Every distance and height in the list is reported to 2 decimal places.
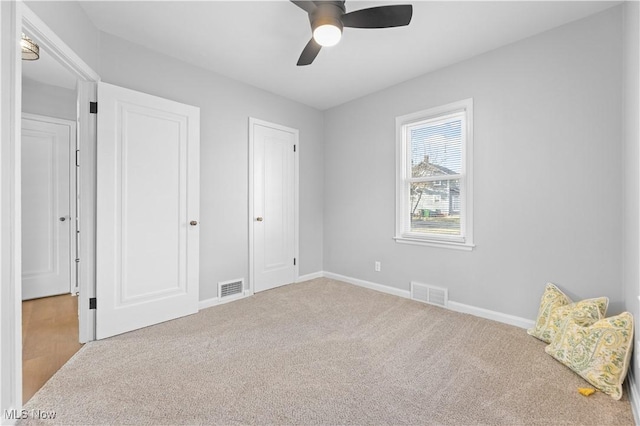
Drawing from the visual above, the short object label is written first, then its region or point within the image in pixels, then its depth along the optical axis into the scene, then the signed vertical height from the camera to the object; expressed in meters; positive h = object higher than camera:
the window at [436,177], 3.01 +0.42
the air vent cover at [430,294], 3.15 -0.92
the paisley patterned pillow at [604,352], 1.70 -0.86
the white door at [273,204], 3.68 +0.11
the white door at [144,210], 2.45 +0.01
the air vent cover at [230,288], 3.32 -0.91
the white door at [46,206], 3.44 +0.06
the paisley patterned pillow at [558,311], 2.04 -0.73
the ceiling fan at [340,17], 1.88 +1.32
